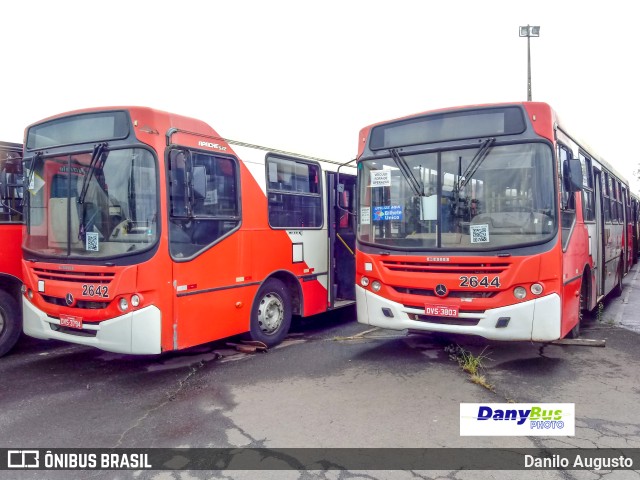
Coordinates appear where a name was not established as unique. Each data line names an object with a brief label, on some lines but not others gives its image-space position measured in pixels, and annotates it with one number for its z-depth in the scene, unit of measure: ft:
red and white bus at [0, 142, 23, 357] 23.30
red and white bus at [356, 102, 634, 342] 18.78
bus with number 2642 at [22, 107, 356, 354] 18.71
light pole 68.28
